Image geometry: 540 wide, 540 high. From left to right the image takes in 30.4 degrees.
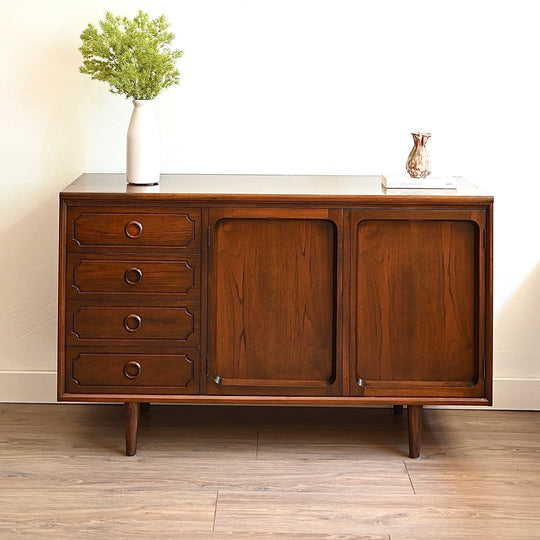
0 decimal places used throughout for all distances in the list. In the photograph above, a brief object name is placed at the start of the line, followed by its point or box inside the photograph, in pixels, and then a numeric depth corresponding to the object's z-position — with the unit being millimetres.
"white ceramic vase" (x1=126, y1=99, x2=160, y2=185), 2736
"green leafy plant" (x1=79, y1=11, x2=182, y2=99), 2688
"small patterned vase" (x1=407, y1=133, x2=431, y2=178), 2785
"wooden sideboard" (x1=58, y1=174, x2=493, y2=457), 2611
